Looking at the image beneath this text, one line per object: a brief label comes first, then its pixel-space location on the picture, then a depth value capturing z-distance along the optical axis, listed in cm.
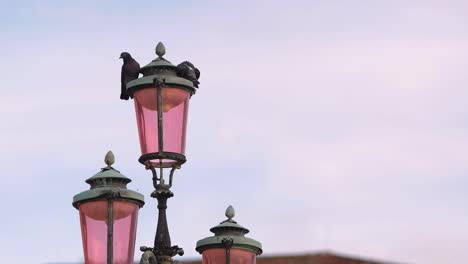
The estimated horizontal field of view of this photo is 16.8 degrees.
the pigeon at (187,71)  1752
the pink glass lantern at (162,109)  1692
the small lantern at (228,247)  1925
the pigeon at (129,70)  1783
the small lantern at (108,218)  1622
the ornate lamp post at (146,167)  1630
